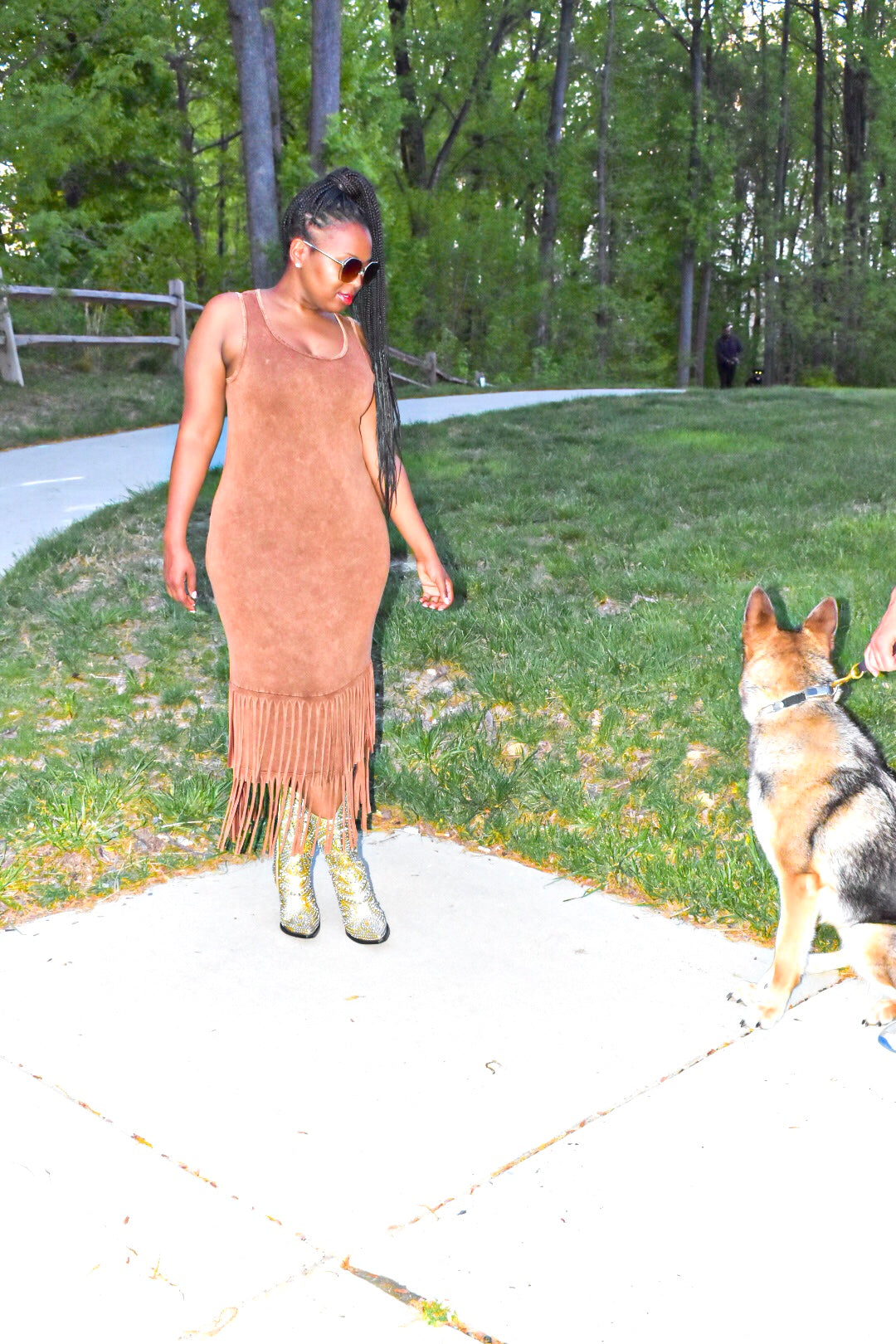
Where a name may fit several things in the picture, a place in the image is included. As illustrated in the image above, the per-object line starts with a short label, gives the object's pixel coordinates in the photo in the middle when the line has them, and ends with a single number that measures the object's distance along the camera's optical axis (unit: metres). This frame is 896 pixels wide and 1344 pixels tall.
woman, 3.36
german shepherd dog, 3.33
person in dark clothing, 29.59
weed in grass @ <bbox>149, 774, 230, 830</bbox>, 4.67
